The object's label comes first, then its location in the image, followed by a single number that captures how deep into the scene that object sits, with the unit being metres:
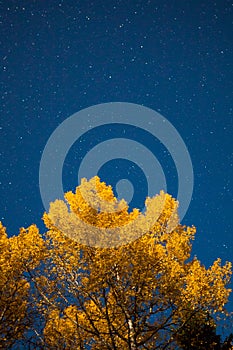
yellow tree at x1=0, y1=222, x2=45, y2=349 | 18.17
